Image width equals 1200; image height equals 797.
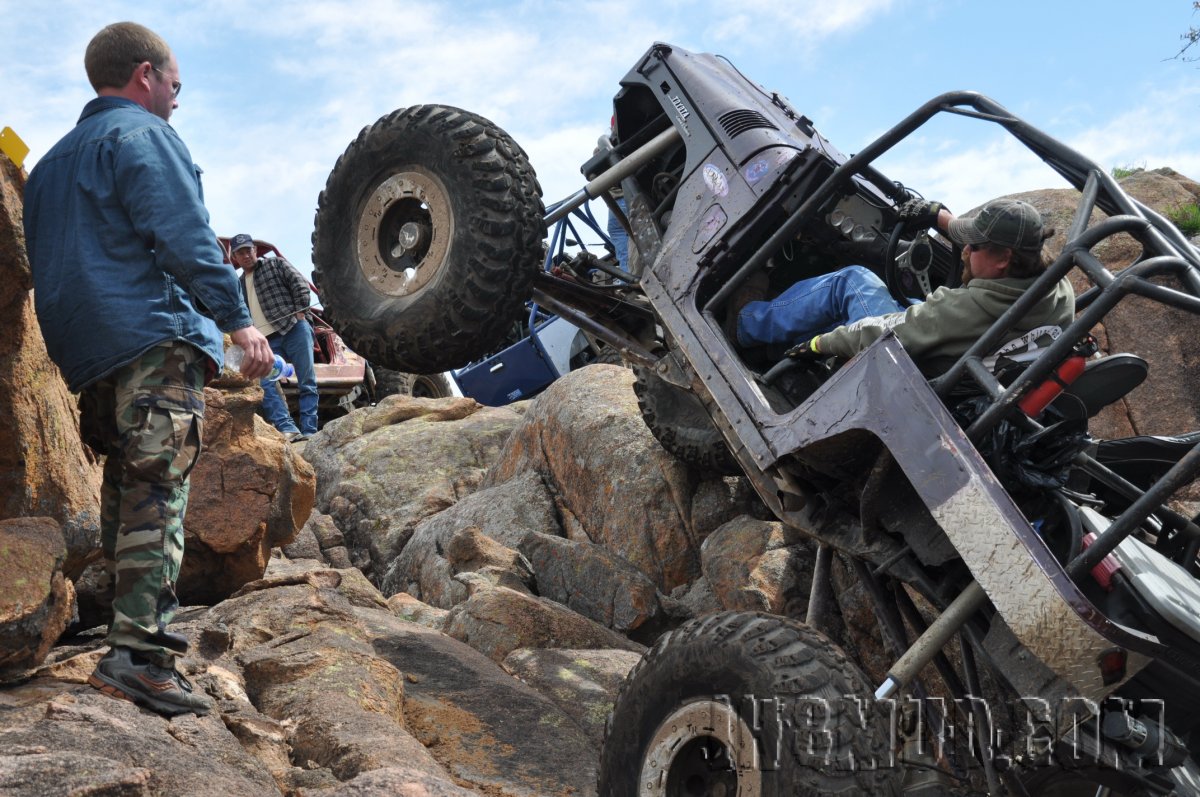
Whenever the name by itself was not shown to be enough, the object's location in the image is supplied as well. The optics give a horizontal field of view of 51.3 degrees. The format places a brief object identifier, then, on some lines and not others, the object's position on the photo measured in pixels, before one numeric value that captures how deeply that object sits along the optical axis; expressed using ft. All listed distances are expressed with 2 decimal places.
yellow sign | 11.87
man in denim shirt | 10.43
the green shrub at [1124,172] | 41.03
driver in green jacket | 11.73
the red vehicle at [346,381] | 42.98
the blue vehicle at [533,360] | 41.81
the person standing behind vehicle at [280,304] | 34.63
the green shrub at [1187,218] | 31.19
